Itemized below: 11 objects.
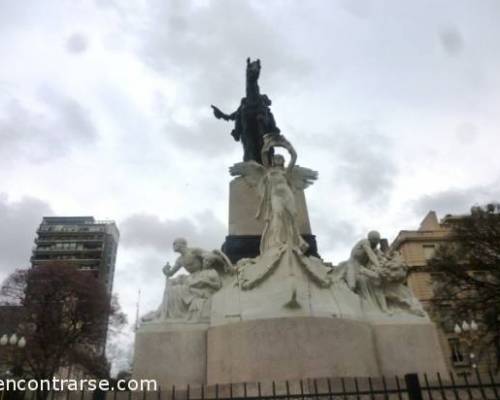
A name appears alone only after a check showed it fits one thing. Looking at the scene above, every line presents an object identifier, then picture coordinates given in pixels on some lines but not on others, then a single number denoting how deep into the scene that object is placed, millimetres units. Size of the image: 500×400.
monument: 6893
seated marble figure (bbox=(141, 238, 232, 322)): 8062
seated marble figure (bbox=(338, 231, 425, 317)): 8414
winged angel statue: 8414
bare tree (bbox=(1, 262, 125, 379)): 27031
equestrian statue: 13695
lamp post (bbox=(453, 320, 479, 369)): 21395
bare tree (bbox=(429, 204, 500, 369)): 22281
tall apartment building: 78438
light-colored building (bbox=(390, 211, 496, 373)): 30484
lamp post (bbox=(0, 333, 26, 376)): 25906
